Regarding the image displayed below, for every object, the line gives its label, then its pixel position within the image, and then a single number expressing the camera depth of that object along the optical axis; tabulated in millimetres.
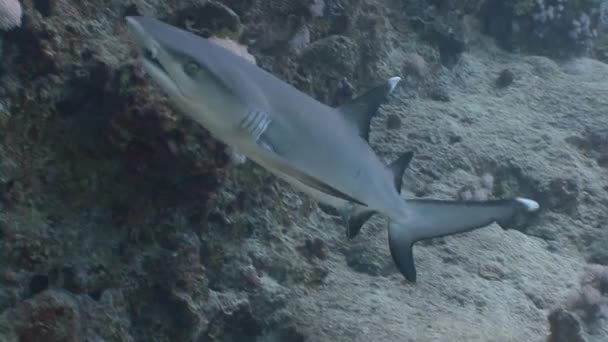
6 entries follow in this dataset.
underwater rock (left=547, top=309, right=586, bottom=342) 4867
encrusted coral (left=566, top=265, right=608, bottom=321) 5465
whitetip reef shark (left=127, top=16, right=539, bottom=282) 2451
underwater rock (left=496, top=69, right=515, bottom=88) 8781
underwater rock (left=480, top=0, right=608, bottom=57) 10078
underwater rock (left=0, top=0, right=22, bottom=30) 3496
